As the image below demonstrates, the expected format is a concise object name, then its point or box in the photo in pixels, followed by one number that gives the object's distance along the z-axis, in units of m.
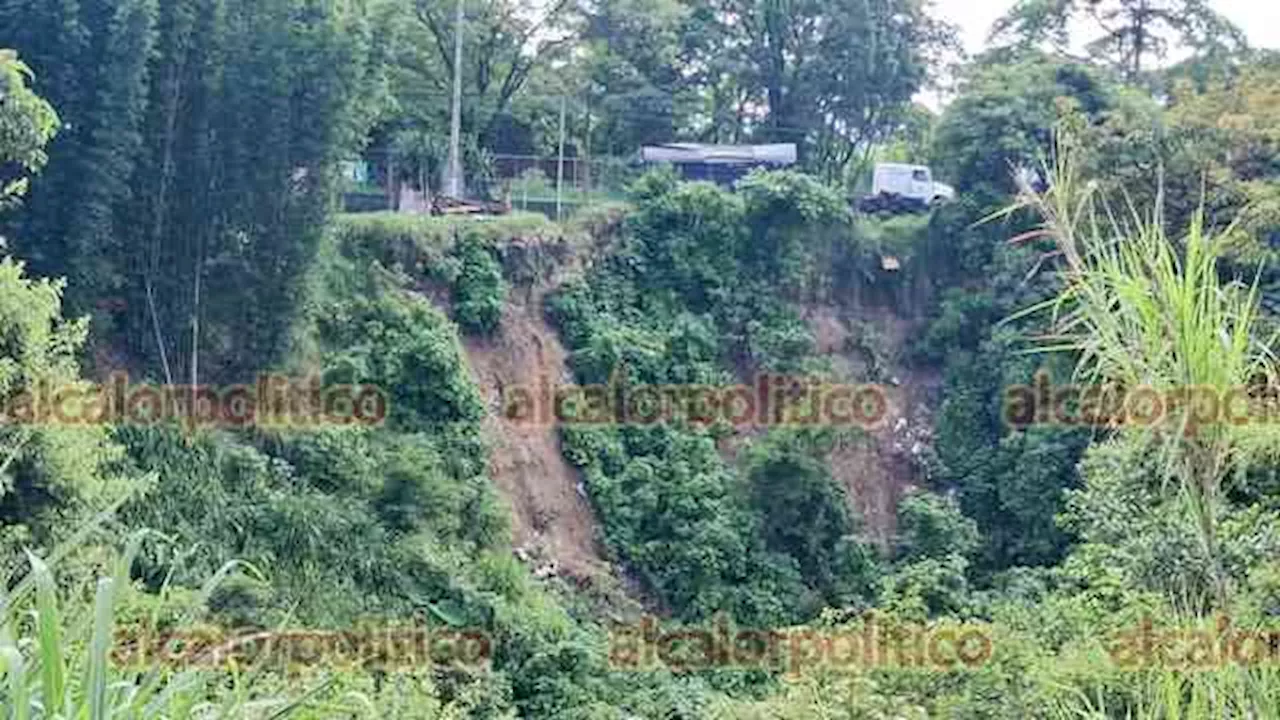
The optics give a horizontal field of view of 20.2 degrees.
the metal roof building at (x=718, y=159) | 135.38
